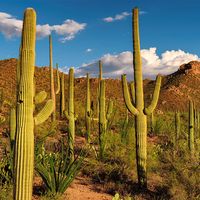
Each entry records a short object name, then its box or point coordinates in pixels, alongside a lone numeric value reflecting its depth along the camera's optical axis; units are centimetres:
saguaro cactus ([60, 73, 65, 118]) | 2480
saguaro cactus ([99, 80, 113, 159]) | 1220
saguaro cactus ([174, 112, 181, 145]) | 1838
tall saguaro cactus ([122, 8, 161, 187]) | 1000
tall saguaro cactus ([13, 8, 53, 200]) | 527
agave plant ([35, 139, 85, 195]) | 839
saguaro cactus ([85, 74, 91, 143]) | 1455
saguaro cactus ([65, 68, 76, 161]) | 1243
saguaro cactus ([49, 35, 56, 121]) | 2167
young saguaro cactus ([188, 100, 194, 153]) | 1428
